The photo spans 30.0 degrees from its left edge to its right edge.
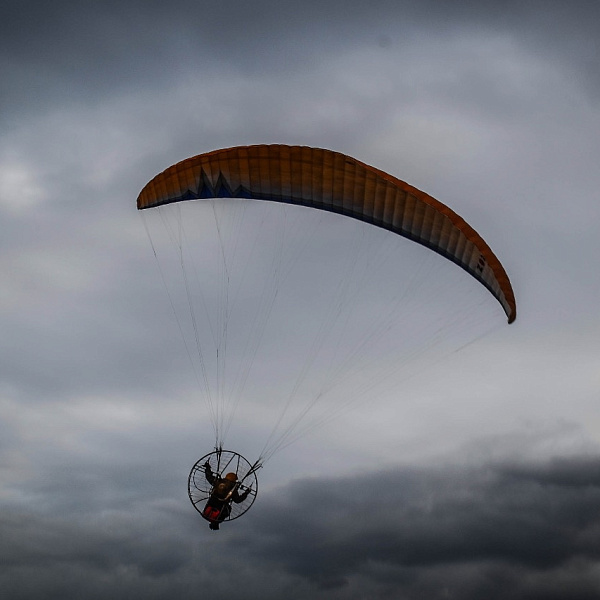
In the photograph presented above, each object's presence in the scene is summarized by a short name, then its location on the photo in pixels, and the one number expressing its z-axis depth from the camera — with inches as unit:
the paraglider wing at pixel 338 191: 1588.3
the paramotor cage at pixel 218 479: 1611.7
